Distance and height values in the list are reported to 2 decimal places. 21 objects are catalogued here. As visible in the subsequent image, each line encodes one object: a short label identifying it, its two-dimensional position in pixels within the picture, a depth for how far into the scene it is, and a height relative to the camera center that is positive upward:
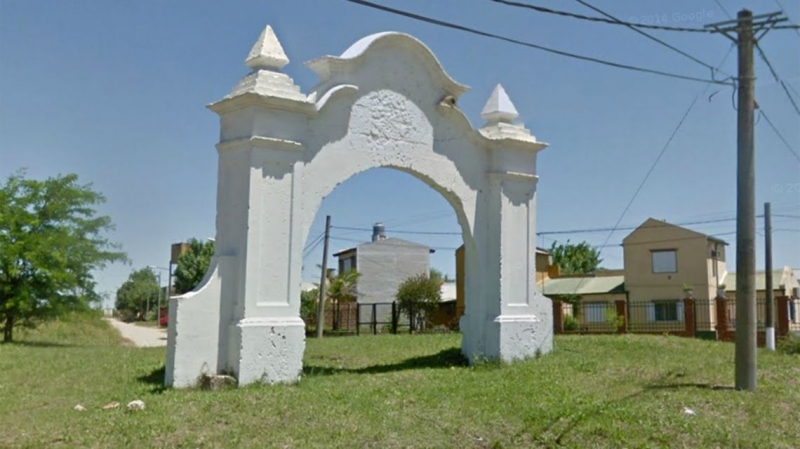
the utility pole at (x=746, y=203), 10.73 +1.39
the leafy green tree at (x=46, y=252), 24.39 +1.16
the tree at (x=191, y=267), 47.22 +1.44
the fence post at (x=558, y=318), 27.50 -0.73
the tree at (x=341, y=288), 36.81 +0.25
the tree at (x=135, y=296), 88.62 -0.81
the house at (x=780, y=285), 33.98 +0.85
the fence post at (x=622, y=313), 25.56 -0.47
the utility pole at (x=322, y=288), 28.78 +0.16
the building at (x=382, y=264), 46.81 +1.86
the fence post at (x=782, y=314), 23.62 -0.36
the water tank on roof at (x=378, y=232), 48.58 +3.95
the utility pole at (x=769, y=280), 19.92 +0.65
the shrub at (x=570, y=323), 29.42 -0.96
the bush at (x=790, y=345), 15.87 -0.90
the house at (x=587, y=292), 33.72 +0.34
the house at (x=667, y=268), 35.84 +1.56
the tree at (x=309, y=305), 38.58 -0.66
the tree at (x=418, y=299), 34.25 -0.20
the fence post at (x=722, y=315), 24.33 -0.45
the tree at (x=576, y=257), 59.59 +3.15
